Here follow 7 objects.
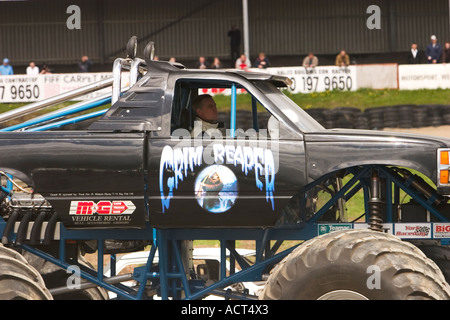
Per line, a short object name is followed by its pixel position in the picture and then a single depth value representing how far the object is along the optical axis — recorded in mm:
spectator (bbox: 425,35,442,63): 32000
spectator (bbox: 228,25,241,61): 36812
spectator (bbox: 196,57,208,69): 32269
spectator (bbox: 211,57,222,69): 32312
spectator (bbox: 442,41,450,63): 32312
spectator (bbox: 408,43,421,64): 32531
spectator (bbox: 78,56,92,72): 31667
